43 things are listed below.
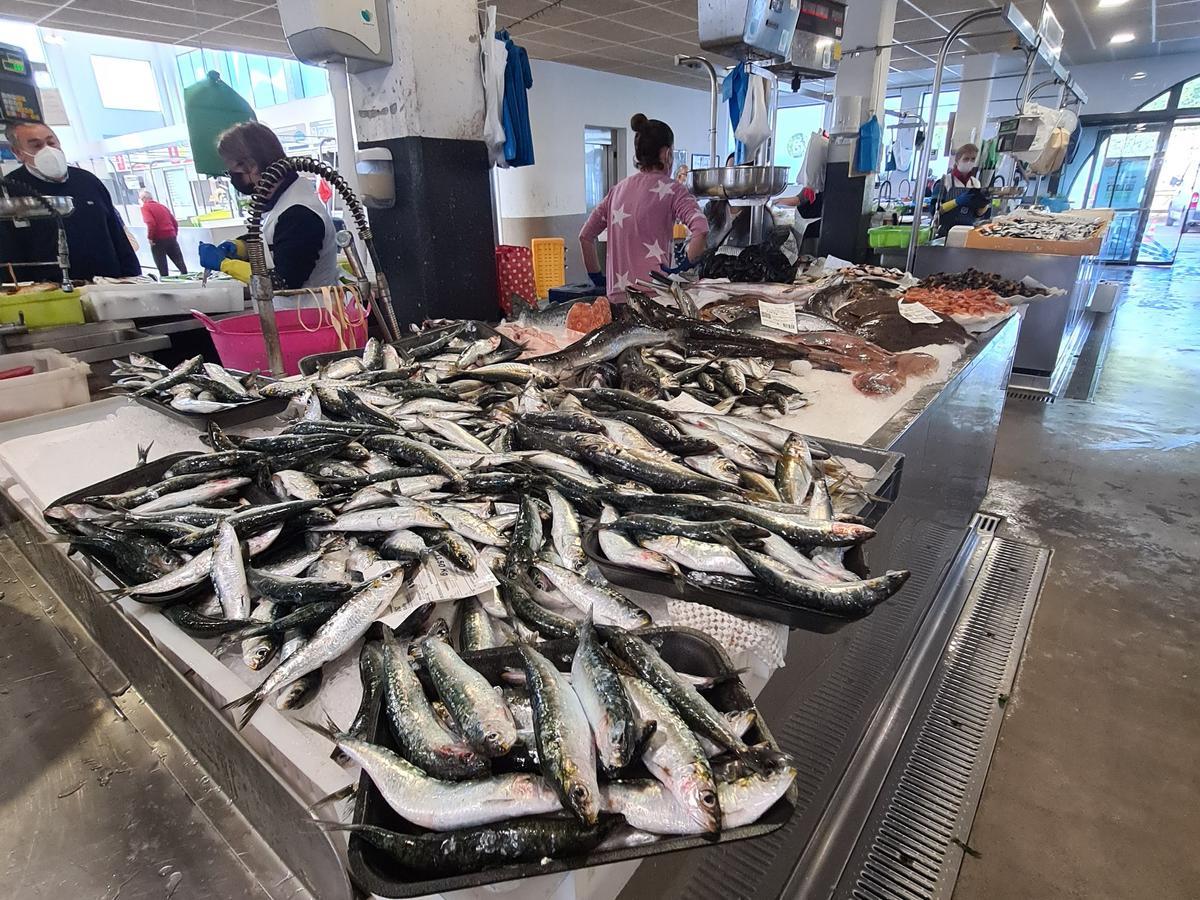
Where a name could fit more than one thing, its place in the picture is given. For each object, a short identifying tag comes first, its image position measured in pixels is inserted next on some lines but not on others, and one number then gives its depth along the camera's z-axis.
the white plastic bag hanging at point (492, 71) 3.44
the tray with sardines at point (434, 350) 2.38
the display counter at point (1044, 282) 6.39
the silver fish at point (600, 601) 1.07
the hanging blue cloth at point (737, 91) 4.35
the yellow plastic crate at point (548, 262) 6.84
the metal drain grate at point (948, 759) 1.93
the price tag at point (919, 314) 3.29
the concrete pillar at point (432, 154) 3.21
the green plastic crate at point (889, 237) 6.55
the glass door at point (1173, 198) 15.13
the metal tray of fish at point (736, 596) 1.08
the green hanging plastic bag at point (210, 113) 5.77
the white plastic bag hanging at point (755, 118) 4.12
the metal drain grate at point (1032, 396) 6.31
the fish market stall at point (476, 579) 0.76
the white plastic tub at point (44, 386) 2.28
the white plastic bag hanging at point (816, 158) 6.37
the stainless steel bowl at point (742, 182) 4.05
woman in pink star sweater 4.25
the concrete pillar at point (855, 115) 6.28
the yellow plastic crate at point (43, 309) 3.28
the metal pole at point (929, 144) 4.69
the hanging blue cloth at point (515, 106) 3.76
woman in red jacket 10.27
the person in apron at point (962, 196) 8.73
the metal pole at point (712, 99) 4.68
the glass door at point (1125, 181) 15.48
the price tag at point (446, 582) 1.13
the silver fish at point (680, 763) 0.70
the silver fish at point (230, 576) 1.16
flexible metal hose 2.26
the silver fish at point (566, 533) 1.22
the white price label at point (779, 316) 3.16
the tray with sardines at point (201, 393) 1.96
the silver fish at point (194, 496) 1.45
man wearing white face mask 4.77
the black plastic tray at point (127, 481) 1.41
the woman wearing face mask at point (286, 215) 3.22
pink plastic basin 2.65
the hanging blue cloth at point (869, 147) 6.01
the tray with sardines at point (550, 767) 0.68
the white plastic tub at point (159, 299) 3.94
